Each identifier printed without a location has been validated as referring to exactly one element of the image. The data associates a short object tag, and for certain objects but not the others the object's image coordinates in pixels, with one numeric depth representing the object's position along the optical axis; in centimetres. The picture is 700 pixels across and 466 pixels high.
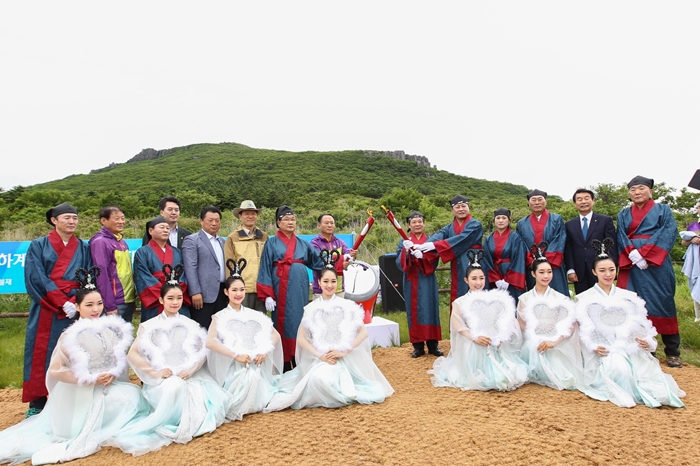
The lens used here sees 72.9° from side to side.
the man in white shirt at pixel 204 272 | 448
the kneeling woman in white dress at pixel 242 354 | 368
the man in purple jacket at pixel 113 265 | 409
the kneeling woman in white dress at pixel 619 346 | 374
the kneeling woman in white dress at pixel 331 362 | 377
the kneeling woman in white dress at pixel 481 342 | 413
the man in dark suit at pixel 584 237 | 510
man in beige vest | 475
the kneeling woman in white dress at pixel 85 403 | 308
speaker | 809
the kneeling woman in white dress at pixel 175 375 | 327
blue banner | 693
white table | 621
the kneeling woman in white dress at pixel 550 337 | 412
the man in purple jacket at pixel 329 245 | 510
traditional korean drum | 622
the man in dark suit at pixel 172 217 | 474
